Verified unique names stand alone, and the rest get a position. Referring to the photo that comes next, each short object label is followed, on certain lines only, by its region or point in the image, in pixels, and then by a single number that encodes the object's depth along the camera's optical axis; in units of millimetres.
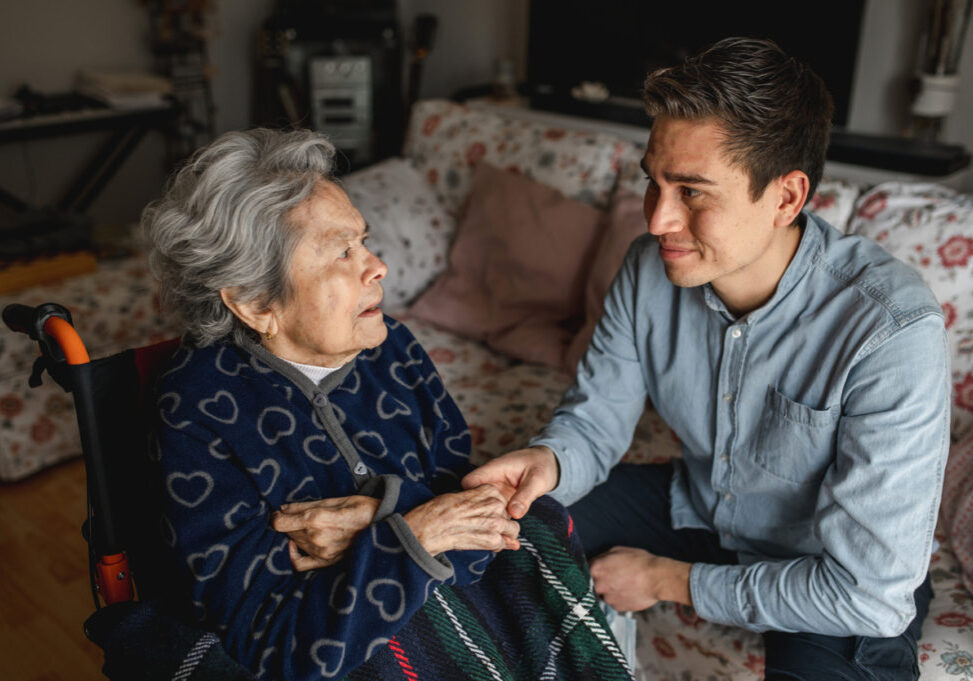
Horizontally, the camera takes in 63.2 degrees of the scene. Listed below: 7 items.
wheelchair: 1062
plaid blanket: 1096
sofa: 1521
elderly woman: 1021
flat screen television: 2859
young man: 1097
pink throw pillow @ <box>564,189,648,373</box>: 2074
